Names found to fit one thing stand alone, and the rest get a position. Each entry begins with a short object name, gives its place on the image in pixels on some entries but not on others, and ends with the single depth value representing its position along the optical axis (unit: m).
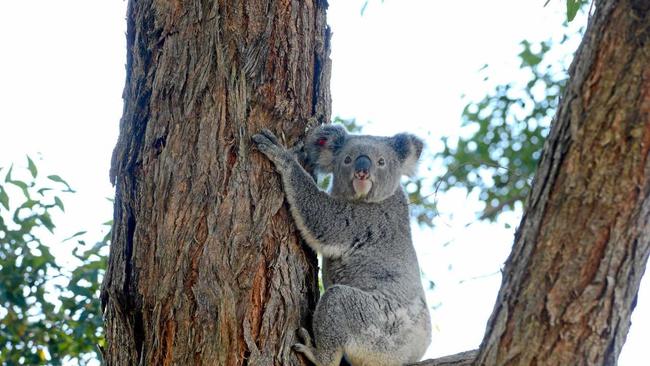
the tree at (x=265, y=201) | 4.78
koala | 7.86
